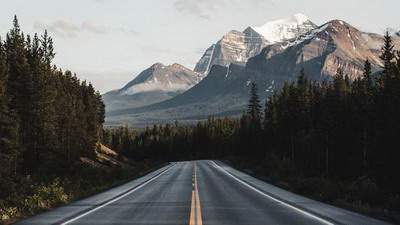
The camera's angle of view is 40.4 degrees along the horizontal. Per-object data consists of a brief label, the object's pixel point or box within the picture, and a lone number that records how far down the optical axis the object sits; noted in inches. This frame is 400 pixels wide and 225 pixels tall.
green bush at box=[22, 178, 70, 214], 829.7
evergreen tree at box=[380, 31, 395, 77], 2159.2
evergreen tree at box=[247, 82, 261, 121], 4704.7
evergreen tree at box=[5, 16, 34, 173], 2204.7
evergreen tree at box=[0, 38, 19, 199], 1590.8
